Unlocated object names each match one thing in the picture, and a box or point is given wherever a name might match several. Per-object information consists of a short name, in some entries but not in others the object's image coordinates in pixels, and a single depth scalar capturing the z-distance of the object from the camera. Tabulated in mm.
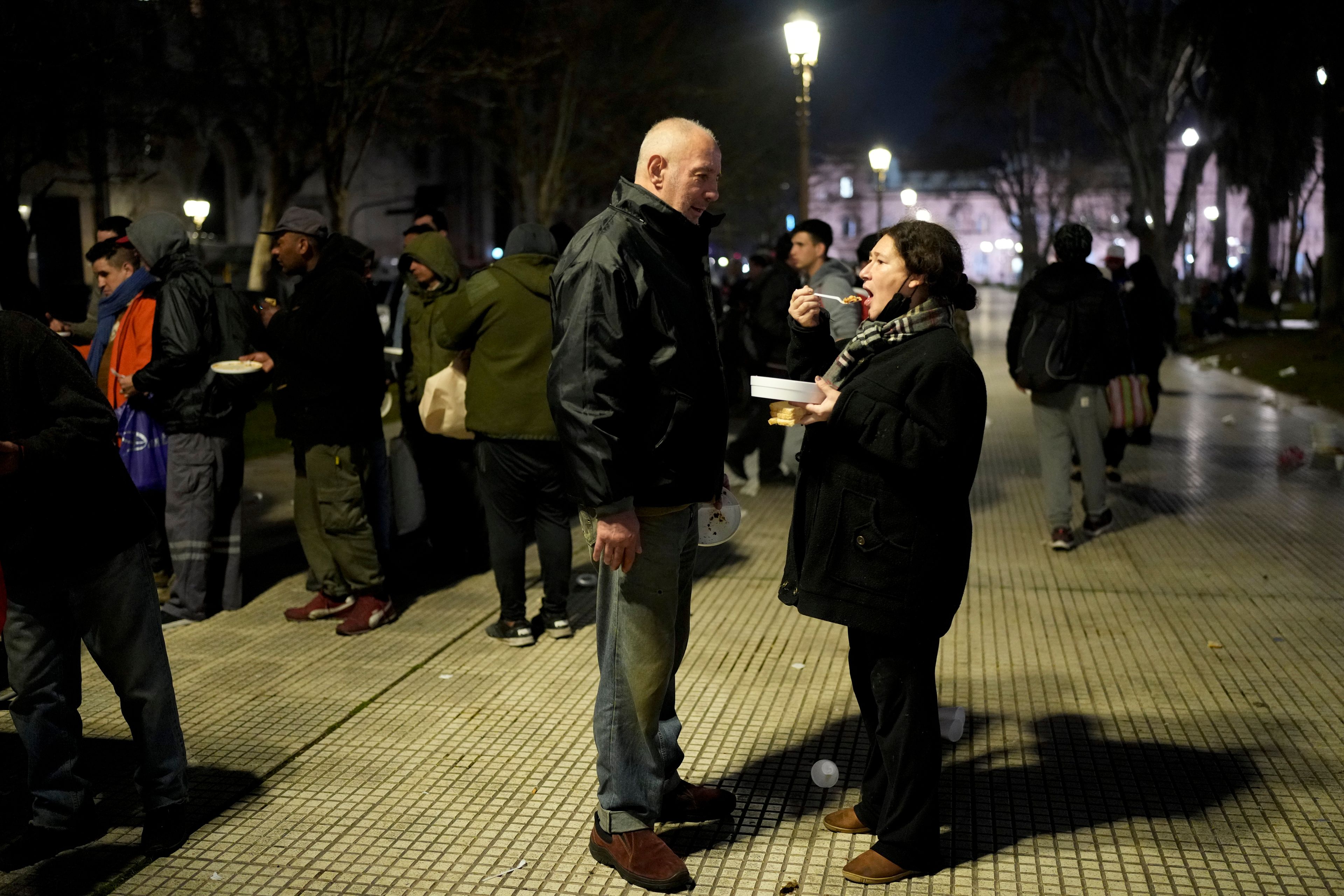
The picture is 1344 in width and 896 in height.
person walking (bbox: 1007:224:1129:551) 8289
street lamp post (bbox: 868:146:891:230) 24891
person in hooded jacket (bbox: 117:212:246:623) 6434
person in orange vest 6520
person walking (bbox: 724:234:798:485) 10328
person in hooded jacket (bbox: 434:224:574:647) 6109
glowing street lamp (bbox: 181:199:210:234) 24922
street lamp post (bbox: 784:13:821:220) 15594
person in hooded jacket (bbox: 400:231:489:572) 7309
